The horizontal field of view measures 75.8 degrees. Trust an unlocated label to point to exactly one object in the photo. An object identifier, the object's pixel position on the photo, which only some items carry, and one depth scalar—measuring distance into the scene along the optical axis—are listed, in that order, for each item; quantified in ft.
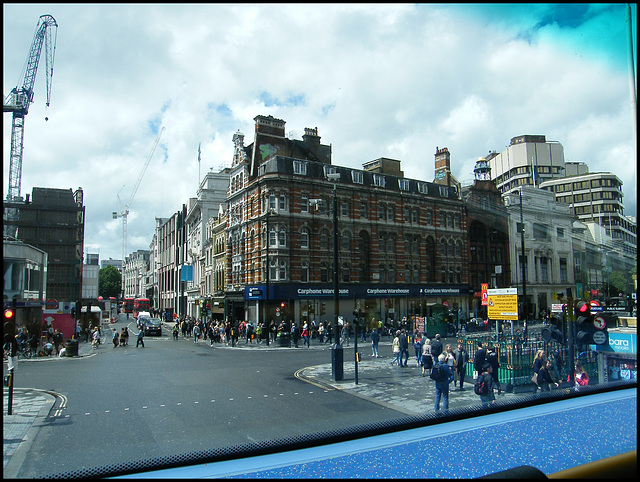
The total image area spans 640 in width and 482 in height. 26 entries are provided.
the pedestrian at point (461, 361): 31.55
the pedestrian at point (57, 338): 64.52
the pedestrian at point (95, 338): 78.59
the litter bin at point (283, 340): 82.17
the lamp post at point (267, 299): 90.21
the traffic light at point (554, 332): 25.52
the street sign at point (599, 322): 21.61
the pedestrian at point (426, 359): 38.27
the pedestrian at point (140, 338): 81.18
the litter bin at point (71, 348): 63.88
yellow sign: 41.76
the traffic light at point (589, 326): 21.47
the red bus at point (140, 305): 147.24
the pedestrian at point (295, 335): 79.10
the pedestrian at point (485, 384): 22.88
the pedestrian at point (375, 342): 62.82
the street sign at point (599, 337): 20.89
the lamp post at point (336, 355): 39.34
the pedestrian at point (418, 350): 48.21
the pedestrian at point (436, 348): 41.08
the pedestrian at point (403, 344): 49.24
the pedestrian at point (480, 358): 28.07
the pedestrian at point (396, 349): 52.65
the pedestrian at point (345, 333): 82.84
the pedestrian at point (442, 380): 24.24
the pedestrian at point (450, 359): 31.65
